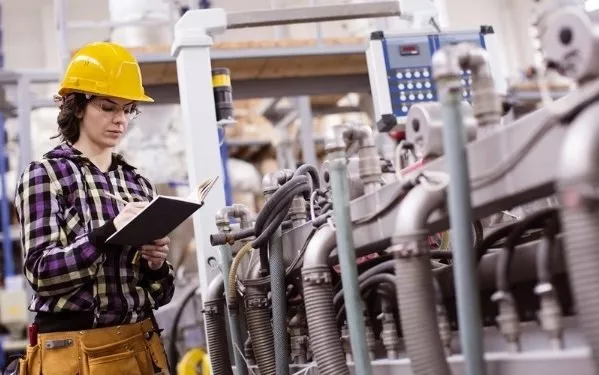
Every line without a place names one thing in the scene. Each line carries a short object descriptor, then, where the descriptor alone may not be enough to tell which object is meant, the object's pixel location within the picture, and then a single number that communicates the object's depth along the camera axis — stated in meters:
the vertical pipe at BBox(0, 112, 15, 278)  5.07
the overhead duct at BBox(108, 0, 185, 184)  4.21
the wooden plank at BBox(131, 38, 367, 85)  3.85
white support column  2.12
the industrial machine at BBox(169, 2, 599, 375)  0.87
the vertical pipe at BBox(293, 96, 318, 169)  4.91
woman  1.70
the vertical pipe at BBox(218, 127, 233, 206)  4.55
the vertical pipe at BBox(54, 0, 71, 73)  3.88
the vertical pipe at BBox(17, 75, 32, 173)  3.94
